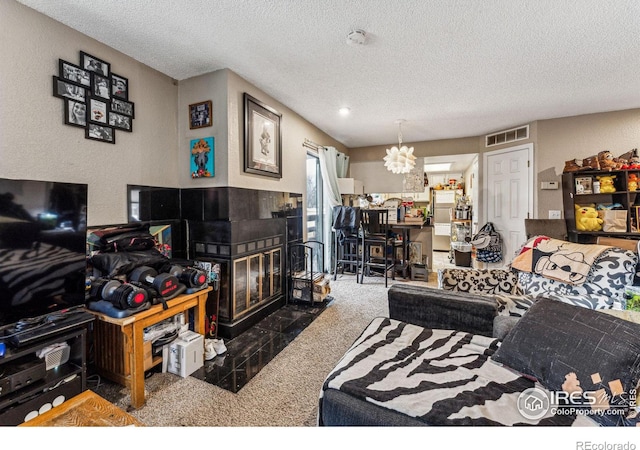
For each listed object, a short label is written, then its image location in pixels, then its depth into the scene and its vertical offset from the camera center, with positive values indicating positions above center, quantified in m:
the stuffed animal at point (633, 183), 3.33 +0.38
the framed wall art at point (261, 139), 2.67 +0.82
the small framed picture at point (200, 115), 2.52 +0.95
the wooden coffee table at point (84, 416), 1.07 -0.79
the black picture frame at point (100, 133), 1.99 +0.63
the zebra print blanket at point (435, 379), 1.01 -0.72
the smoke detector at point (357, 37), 1.95 +1.28
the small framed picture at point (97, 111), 1.99 +0.78
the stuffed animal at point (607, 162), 3.34 +0.64
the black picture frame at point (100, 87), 2.00 +0.96
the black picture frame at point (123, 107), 2.12 +0.87
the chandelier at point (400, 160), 3.65 +0.75
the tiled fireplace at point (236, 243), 2.49 -0.25
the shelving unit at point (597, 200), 3.32 +0.20
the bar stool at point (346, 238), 4.24 -0.35
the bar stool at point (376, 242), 4.34 -0.42
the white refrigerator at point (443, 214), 7.34 +0.04
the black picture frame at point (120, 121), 2.11 +0.75
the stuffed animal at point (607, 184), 3.41 +0.38
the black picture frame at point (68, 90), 1.81 +0.87
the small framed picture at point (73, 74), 1.84 +0.99
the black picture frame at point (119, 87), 2.12 +1.02
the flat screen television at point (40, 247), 1.39 -0.16
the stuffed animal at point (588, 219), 3.41 -0.06
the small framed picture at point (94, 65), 1.95 +1.11
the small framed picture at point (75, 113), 1.86 +0.72
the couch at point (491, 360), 1.02 -0.70
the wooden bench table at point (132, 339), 1.65 -0.81
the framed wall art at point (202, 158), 2.51 +0.55
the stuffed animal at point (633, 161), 3.35 +0.66
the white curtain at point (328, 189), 4.47 +0.46
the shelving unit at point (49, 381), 1.30 -0.85
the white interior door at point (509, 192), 4.12 +0.37
